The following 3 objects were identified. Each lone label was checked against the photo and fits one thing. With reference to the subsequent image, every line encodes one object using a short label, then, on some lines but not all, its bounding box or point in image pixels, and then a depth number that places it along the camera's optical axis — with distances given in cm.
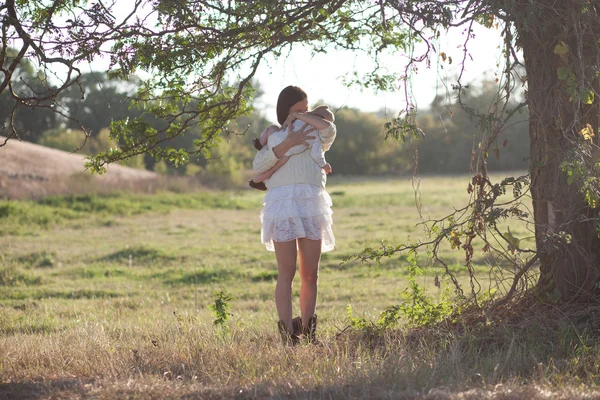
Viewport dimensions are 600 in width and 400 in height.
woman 1115
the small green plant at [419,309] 1225
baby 1133
